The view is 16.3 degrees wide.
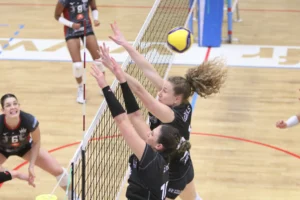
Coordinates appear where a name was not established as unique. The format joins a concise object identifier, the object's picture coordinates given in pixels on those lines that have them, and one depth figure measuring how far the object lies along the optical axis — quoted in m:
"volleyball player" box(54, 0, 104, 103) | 16.86
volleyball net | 11.68
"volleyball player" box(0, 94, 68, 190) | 10.32
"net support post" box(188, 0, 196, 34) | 23.27
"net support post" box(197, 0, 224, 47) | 22.20
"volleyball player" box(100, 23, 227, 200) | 9.34
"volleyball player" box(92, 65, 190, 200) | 7.32
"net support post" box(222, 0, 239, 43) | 22.65
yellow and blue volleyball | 11.94
